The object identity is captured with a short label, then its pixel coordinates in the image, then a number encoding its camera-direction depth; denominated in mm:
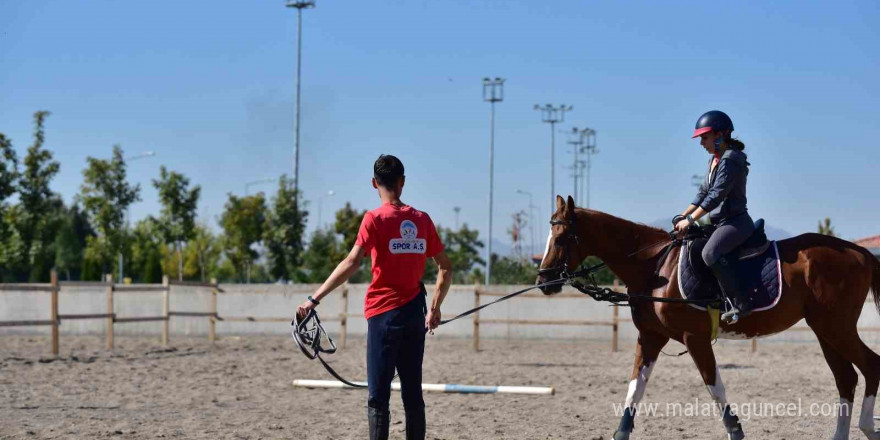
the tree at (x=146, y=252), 35641
